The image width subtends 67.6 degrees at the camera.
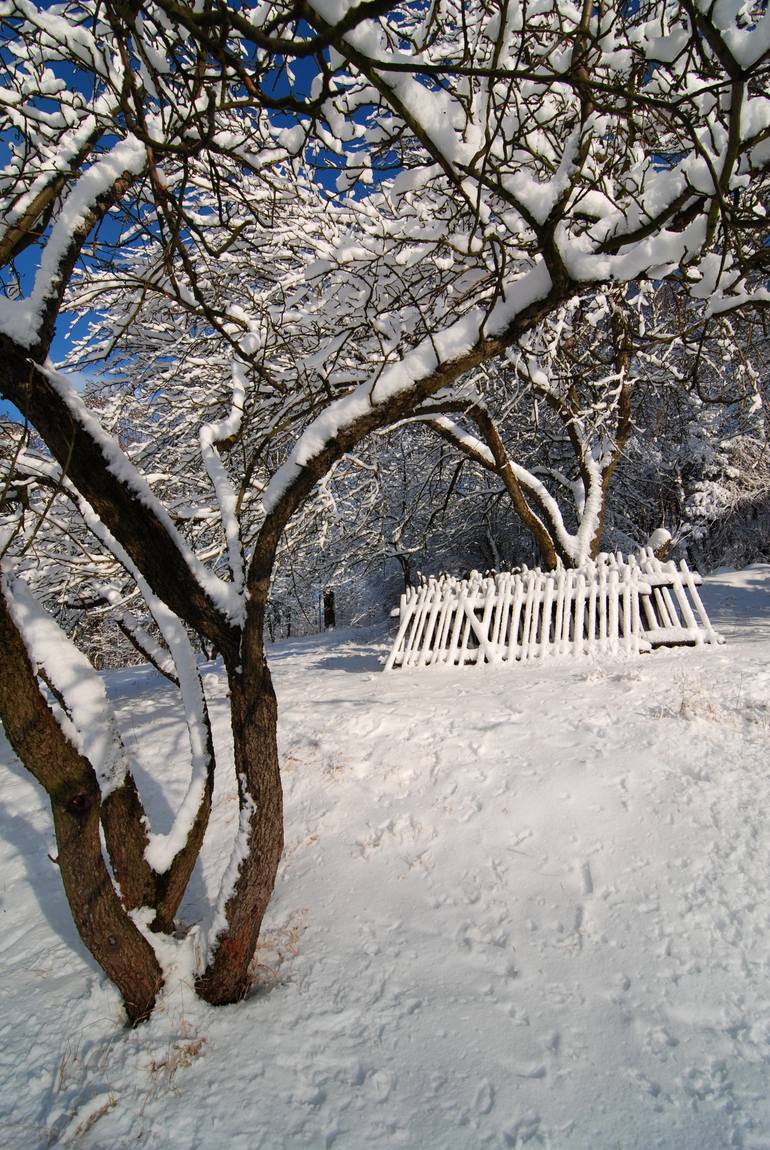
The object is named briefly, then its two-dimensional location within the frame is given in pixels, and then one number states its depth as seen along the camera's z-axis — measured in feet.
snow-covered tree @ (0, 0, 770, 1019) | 6.65
